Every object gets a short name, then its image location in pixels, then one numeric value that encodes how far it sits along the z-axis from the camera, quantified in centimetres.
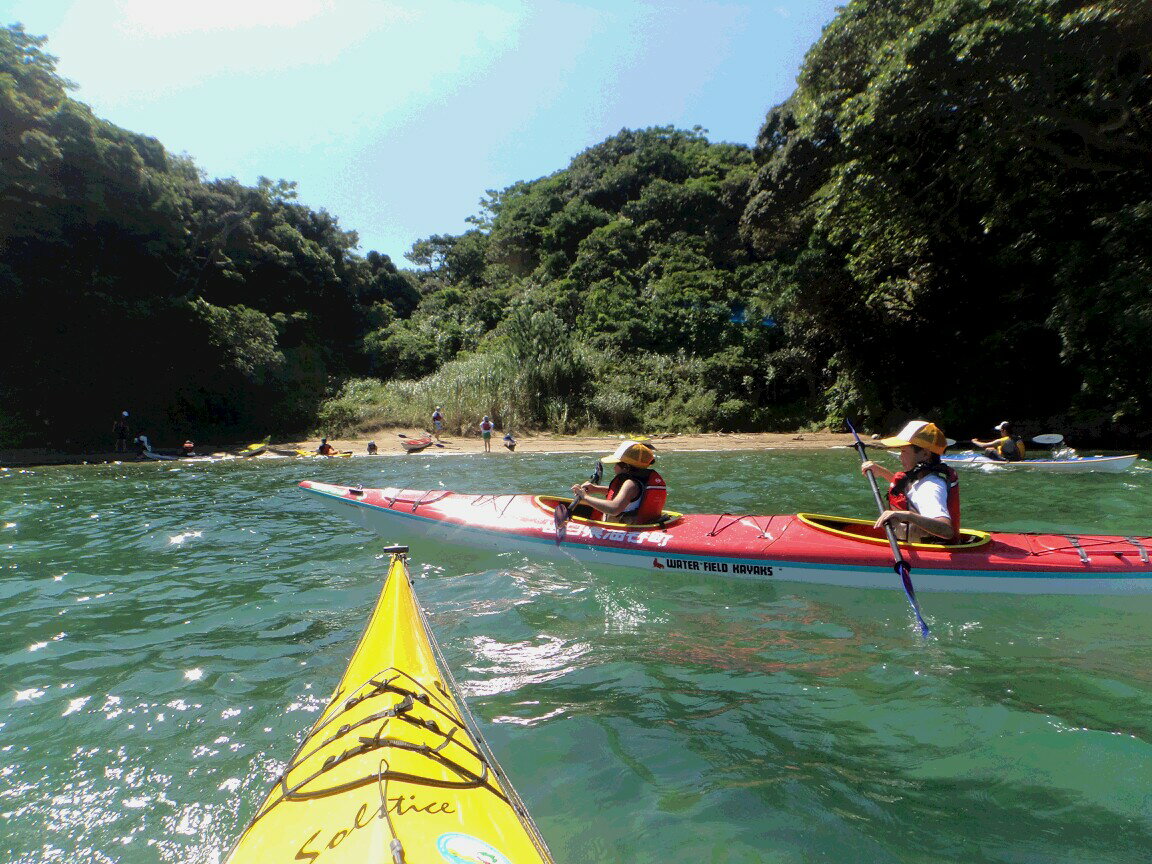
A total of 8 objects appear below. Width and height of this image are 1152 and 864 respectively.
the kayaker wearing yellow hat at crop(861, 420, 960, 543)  511
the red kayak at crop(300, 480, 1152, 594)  515
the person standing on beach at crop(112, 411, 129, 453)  1986
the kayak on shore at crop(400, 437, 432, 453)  2025
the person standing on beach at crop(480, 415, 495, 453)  2039
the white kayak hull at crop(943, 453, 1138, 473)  1155
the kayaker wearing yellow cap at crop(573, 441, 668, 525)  643
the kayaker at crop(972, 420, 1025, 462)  1266
